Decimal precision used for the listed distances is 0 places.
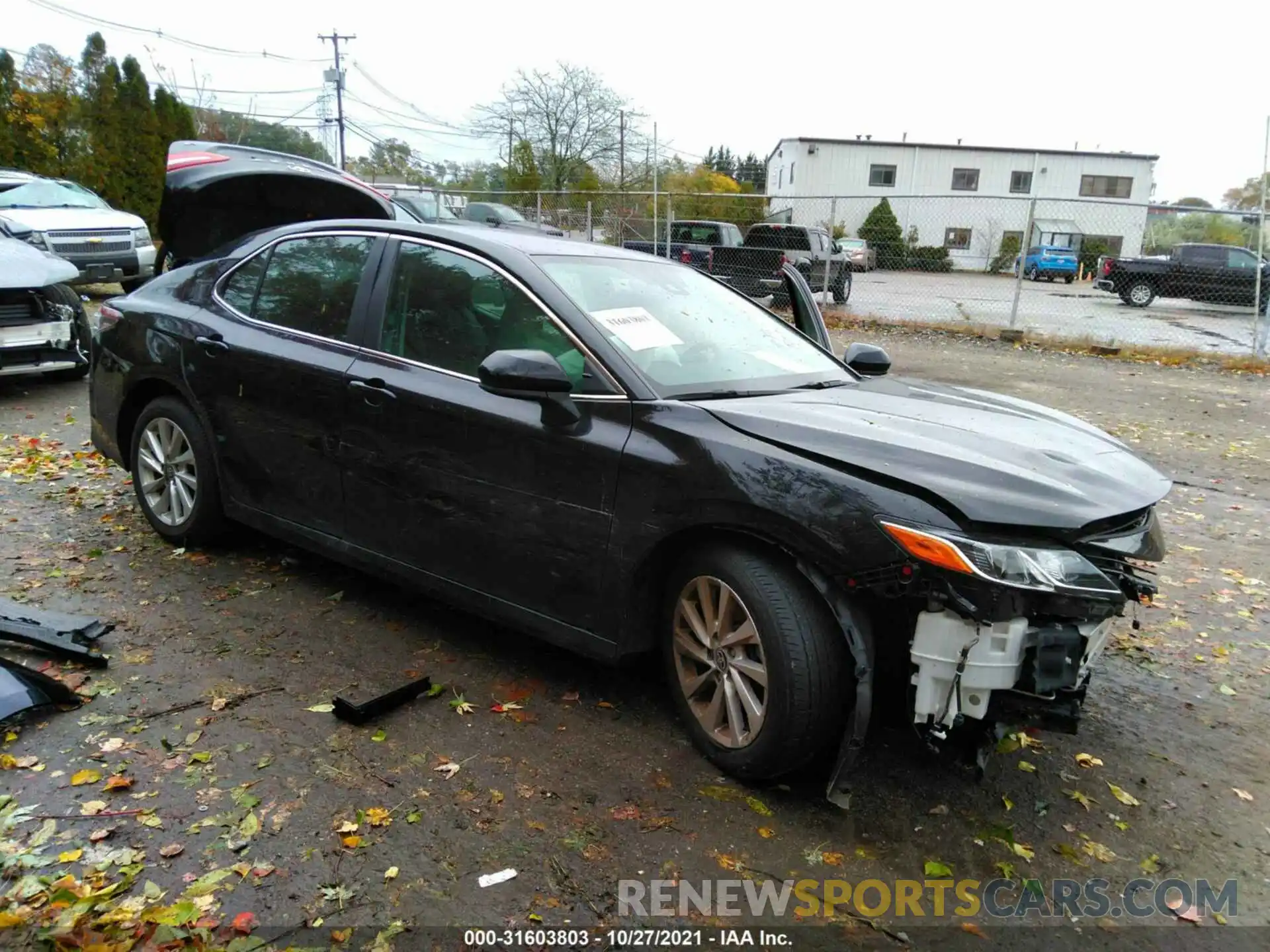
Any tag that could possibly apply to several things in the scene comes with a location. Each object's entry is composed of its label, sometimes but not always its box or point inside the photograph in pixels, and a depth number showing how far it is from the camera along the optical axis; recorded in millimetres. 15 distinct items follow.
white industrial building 46094
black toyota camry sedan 2482
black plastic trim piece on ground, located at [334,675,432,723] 3104
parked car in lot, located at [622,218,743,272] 19359
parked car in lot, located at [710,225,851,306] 16719
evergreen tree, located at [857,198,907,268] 21109
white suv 12281
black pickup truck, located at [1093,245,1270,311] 20484
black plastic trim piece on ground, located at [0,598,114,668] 3408
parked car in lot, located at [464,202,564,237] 21703
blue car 27375
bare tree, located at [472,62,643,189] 44938
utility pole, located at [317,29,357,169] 48812
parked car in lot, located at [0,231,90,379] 7484
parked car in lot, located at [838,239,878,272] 21867
